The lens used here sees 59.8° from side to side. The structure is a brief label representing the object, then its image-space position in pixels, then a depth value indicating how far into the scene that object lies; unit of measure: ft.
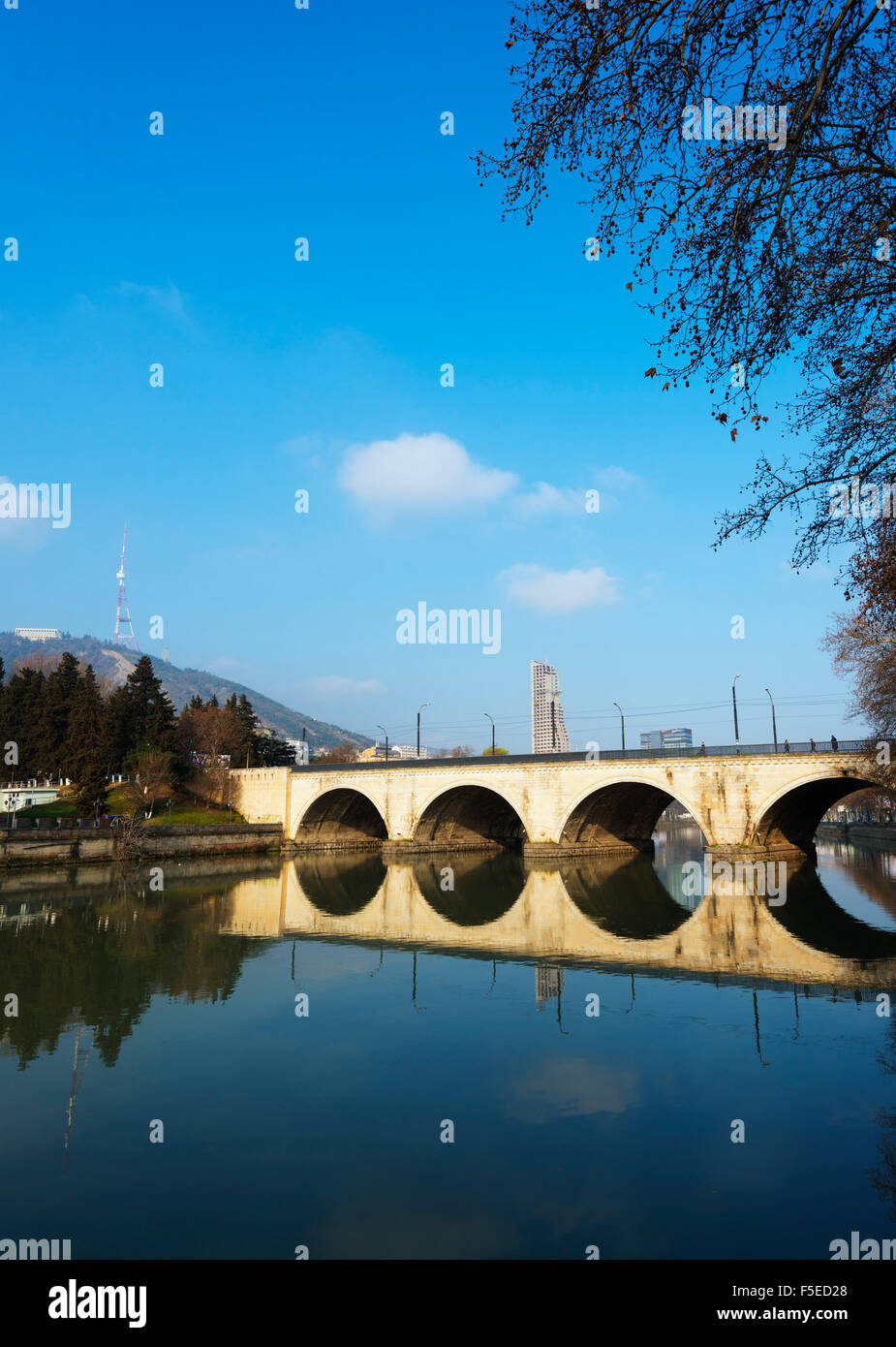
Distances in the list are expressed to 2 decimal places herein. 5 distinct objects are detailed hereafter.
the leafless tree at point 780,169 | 17.56
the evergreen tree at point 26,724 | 221.87
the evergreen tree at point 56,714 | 217.97
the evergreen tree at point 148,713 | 211.82
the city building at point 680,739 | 617.62
